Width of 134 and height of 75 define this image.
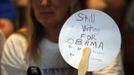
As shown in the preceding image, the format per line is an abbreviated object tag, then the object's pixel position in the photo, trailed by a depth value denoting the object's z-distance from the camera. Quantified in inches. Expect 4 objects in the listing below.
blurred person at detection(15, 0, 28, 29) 139.5
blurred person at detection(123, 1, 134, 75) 120.5
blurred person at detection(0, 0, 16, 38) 123.2
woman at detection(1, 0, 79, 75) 109.2
